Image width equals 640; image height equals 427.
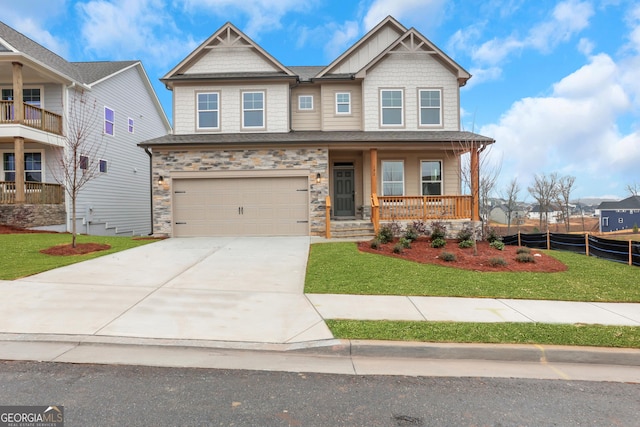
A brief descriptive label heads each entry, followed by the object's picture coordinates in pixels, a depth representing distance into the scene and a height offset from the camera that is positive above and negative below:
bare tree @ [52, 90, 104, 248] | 15.89 +3.95
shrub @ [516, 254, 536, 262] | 8.93 -1.18
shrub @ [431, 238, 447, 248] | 10.78 -0.93
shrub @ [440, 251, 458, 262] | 9.14 -1.15
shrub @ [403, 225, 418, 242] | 11.38 -0.72
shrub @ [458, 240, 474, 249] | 10.89 -0.98
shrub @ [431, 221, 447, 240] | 11.19 -0.58
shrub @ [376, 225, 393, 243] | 11.28 -0.71
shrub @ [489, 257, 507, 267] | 8.62 -1.23
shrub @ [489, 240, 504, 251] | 10.73 -1.02
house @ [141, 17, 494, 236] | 13.77 +2.79
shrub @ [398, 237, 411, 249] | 10.72 -0.92
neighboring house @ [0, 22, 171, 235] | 14.32 +3.81
